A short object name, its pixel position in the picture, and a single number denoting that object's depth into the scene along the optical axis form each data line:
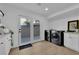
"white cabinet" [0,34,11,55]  1.31
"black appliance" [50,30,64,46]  2.74
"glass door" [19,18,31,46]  2.68
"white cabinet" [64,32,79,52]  2.00
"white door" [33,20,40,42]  3.26
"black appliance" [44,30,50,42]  3.53
